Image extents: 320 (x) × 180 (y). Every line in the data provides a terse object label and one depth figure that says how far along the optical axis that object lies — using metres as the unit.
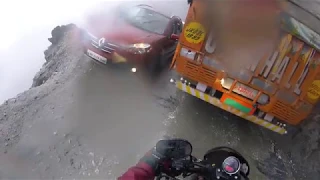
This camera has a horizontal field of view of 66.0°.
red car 5.46
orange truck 4.21
